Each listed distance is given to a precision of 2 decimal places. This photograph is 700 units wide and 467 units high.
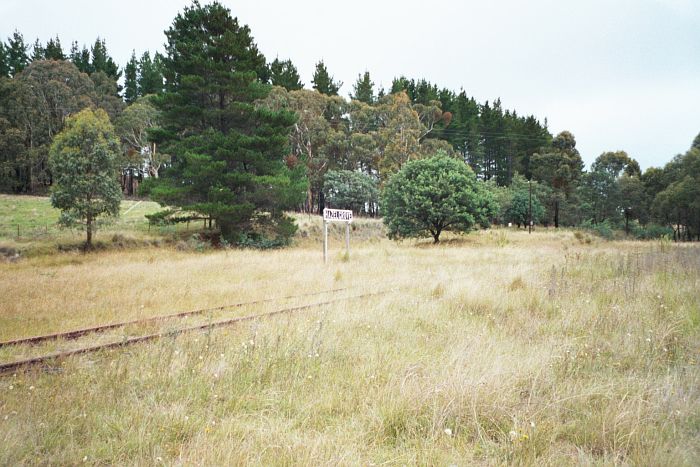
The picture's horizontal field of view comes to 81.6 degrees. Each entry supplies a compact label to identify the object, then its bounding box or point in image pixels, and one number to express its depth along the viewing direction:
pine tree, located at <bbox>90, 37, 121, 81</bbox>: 64.62
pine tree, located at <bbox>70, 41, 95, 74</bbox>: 63.81
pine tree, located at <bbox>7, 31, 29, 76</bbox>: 59.72
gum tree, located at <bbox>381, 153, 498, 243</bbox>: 30.00
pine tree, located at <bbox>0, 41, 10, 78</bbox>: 53.78
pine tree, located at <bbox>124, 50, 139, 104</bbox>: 65.12
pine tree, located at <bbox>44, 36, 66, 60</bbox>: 60.41
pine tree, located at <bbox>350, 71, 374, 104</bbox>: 64.88
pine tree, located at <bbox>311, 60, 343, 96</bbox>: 63.58
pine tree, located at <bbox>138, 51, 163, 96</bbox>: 61.47
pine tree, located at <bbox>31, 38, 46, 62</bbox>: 61.59
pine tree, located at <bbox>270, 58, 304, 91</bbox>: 57.12
